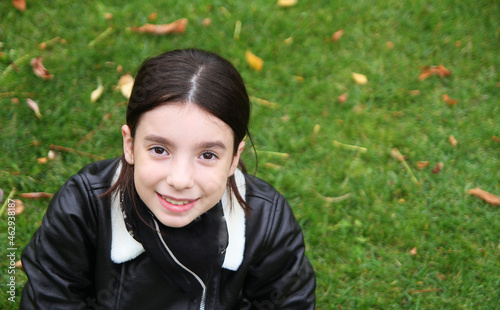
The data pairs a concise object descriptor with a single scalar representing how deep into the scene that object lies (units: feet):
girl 5.27
